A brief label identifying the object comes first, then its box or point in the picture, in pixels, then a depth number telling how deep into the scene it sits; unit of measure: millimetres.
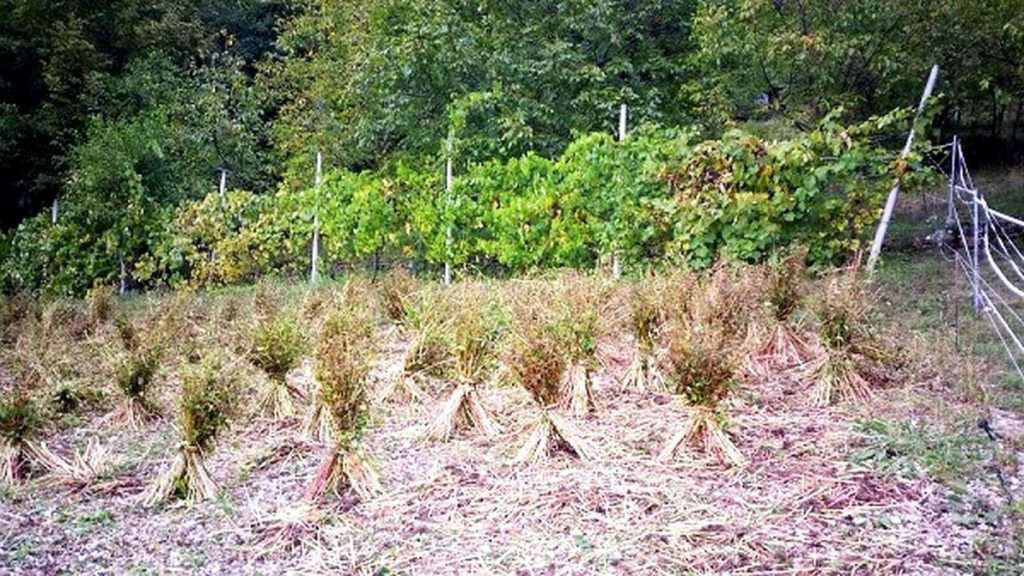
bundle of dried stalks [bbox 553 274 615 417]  3510
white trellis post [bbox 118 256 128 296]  10234
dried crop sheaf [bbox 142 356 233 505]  2902
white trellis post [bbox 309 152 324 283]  9055
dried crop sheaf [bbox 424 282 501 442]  3461
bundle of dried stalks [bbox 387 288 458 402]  4000
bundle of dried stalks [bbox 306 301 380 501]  2885
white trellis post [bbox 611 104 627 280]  6835
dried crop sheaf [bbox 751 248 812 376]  4238
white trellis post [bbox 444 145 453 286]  8078
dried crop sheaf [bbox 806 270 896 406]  3662
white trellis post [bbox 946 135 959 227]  6133
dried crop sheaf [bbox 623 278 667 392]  3980
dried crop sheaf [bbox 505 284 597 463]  3148
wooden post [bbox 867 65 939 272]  5949
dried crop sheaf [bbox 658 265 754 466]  3045
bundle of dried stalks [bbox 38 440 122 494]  3084
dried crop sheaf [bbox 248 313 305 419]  3693
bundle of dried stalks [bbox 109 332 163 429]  3715
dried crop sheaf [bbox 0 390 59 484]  3172
